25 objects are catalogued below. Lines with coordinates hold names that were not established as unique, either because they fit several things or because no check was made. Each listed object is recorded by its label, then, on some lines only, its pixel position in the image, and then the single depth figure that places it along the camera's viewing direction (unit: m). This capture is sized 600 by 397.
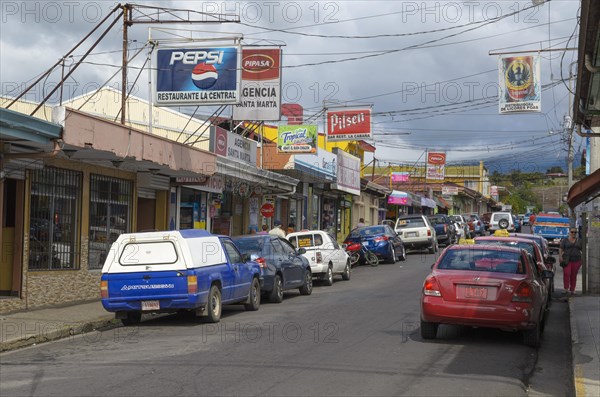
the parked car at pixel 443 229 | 42.50
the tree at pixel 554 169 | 111.76
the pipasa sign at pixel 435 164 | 49.67
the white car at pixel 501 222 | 54.19
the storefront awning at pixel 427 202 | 58.07
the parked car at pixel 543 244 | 19.62
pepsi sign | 19.88
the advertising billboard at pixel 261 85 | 21.31
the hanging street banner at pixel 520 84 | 19.31
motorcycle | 29.66
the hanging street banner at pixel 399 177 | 60.18
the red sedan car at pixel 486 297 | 11.01
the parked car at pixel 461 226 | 46.56
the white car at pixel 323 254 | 21.94
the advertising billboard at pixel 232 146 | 22.41
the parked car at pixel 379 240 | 30.30
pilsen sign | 30.81
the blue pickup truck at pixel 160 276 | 13.07
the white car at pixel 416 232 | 36.54
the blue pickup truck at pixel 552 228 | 39.47
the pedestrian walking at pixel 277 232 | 23.52
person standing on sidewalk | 18.91
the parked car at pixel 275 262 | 17.02
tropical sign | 28.44
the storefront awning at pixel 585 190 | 10.54
